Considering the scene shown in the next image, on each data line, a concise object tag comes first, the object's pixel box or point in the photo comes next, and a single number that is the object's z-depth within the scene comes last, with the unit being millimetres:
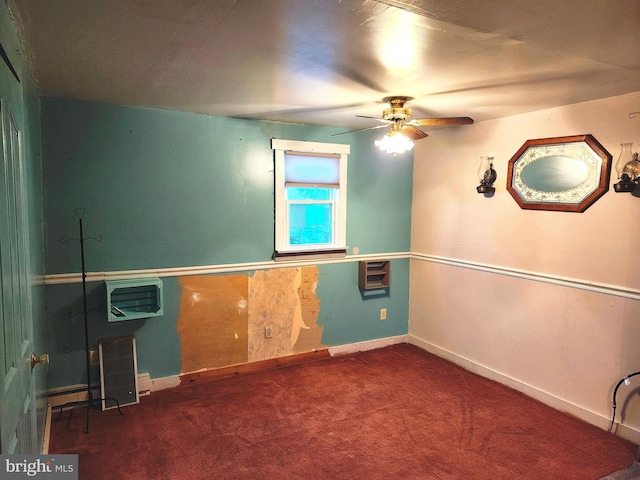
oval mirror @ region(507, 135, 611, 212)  3000
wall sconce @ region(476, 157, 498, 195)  3754
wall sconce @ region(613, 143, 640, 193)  2773
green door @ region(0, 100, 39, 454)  1227
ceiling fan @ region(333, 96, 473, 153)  2854
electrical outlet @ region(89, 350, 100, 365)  3260
